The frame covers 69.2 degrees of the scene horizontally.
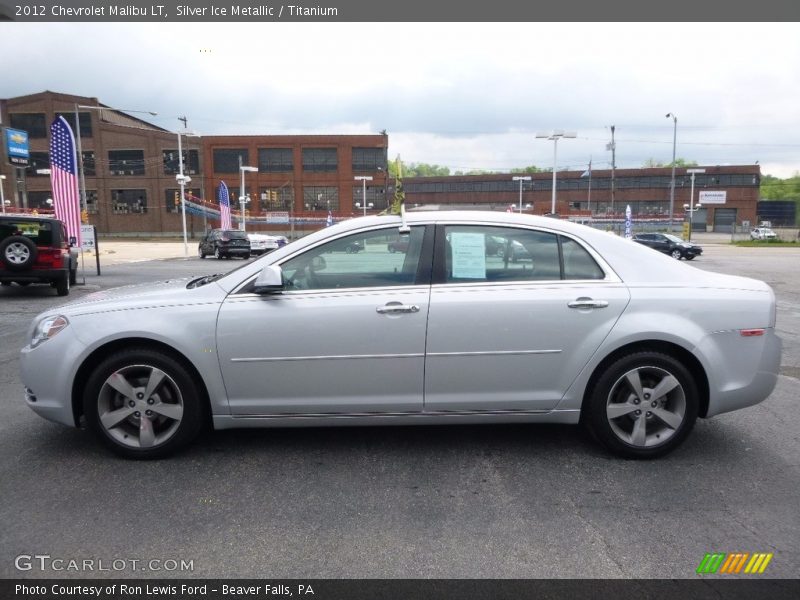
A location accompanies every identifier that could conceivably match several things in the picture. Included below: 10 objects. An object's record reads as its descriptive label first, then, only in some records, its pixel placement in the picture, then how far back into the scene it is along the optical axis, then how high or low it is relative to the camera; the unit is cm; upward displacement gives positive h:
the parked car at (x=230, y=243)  3038 -124
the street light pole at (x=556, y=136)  2989 +428
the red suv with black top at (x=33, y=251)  1237 -67
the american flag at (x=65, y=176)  1758 +134
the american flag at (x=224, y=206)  4088 +95
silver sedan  374 -82
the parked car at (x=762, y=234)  5929 -161
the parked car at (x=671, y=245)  3061 -141
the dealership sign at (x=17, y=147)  2386 +337
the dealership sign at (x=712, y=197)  8338 +307
